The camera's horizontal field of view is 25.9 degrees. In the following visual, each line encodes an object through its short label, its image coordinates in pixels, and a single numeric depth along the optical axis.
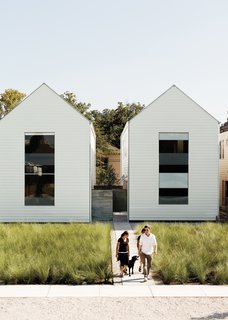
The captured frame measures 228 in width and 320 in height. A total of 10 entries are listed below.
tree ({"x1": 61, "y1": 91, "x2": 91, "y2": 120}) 50.22
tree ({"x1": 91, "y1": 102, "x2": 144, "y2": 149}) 65.38
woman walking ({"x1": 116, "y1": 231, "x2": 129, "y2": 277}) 13.02
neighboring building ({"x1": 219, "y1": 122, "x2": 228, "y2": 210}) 35.12
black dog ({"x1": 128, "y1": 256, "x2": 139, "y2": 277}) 13.14
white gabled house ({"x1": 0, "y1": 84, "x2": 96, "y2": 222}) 27.61
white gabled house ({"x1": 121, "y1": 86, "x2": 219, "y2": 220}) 27.95
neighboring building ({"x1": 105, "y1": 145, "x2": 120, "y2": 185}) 54.56
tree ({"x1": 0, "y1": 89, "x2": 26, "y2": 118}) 60.94
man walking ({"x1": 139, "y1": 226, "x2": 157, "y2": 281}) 12.72
